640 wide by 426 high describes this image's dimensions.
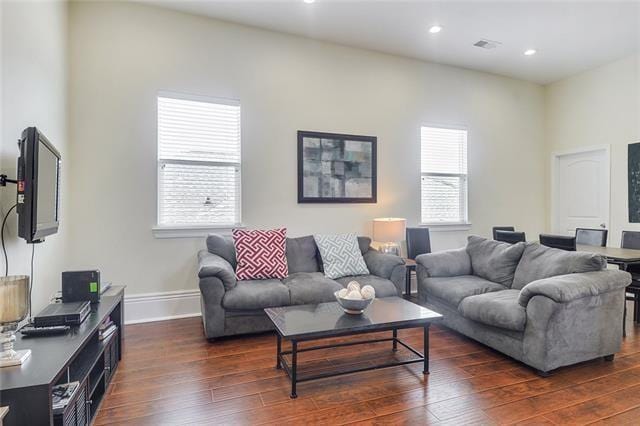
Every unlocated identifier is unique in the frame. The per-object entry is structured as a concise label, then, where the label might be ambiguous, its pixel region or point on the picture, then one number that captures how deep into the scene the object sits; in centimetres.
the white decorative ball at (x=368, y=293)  241
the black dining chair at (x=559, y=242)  324
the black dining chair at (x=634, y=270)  332
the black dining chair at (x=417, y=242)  450
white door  504
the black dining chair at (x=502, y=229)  431
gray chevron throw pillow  365
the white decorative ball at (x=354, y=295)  238
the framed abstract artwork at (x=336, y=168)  422
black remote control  185
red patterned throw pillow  344
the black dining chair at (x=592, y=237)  407
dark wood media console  135
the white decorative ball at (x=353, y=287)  246
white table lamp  418
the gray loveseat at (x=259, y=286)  296
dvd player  195
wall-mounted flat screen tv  187
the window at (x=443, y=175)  496
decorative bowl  237
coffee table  212
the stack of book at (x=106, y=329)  232
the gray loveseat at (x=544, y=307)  232
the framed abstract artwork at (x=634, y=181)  460
